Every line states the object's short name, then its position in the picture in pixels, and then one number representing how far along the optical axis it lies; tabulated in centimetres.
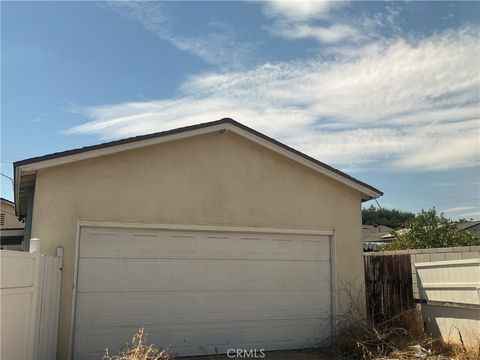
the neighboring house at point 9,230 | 1805
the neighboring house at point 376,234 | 4106
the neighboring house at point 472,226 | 4103
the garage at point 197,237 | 920
